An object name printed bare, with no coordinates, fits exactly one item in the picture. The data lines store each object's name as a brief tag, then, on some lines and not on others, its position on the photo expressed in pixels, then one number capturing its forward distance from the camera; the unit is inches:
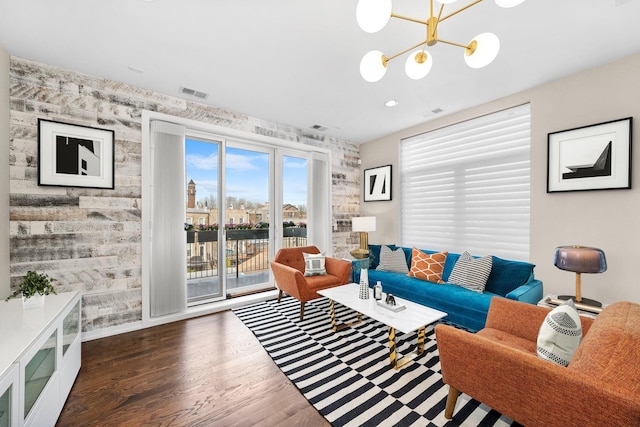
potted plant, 69.6
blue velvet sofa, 100.2
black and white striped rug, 64.4
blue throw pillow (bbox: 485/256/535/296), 106.3
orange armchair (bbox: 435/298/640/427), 37.8
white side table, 85.7
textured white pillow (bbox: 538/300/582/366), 50.4
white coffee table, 83.5
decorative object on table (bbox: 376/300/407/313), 92.6
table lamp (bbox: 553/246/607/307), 85.0
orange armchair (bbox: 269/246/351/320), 121.3
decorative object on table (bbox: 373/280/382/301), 102.3
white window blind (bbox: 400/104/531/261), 124.9
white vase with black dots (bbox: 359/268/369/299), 105.9
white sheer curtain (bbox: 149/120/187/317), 119.3
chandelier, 47.2
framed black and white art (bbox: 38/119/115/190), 96.7
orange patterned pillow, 130.1
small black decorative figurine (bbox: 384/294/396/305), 95.3
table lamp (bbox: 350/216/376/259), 176.2
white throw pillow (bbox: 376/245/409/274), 148.1
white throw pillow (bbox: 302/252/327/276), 140.6
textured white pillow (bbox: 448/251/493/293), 111.8
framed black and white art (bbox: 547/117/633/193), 94.3
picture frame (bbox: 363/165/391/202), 184.2
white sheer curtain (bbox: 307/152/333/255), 180.5
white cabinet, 46.5
